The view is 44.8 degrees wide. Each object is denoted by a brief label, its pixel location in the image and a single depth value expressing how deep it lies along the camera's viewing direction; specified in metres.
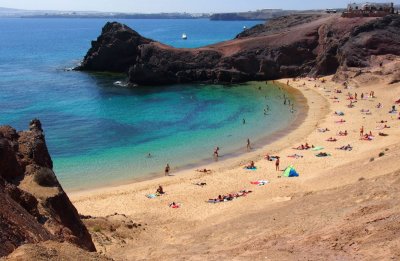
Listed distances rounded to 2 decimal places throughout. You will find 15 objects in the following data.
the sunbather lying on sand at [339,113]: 52.43
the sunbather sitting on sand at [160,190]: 32.03
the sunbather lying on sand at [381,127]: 44.57
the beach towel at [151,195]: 31.47
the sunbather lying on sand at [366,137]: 41.43
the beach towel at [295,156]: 38.54
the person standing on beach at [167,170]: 36.84
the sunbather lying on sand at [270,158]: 38.72
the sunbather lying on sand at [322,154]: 37.96
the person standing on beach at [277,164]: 35.65
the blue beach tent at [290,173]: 33.09
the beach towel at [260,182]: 32.17
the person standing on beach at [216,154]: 40.37
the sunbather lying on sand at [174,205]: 28.78
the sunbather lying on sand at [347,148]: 38.95
